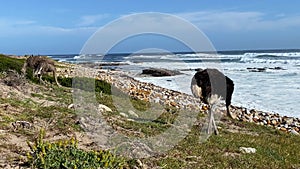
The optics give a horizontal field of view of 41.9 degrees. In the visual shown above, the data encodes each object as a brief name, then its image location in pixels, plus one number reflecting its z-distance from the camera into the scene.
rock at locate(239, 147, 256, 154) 8.57
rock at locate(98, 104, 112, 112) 11.14
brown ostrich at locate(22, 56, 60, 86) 16.33
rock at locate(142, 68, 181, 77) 43.31
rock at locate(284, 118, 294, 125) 16.28
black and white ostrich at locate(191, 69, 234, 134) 9.66
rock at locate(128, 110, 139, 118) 11.99
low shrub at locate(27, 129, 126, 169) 5.32
